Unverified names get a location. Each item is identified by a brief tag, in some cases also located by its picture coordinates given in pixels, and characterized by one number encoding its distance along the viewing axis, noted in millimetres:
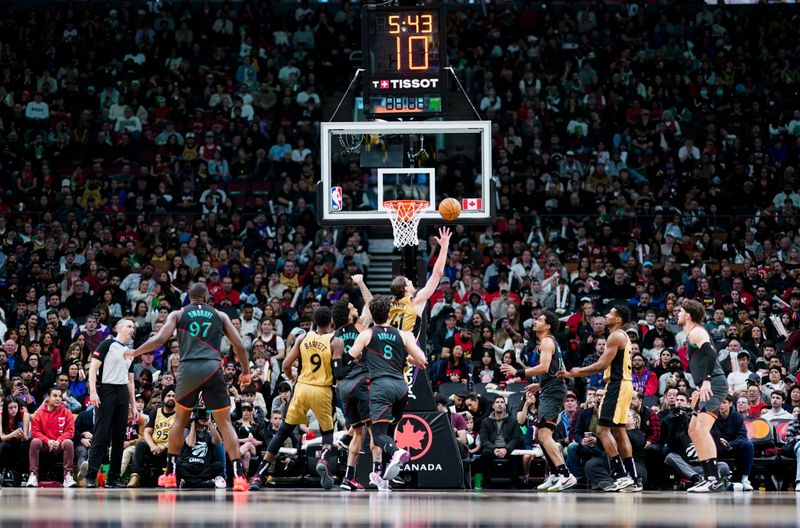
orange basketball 15273
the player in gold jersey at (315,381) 13945
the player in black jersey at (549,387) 14297
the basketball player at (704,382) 13602
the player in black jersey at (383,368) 13102
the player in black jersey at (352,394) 13633
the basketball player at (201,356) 12594
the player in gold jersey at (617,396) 13789
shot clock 15953
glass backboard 15781
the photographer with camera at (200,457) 15984
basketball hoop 15531
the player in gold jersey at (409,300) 14477
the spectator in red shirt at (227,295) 22703
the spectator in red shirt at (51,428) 16672
